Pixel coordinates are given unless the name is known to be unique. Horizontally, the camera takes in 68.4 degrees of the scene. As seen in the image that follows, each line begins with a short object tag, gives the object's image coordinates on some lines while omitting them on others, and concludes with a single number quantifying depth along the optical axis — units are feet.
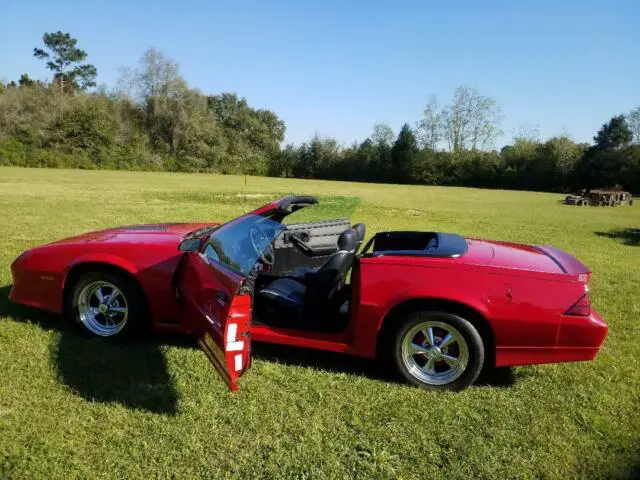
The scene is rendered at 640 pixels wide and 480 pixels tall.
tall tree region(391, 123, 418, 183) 176.24
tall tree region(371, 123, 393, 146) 195.00
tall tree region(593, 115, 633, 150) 143.95
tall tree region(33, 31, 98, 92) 236.22
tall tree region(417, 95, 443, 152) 209.77
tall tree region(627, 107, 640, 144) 148.77
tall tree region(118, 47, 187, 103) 197.77
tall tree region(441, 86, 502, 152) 207.31
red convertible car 10.13
